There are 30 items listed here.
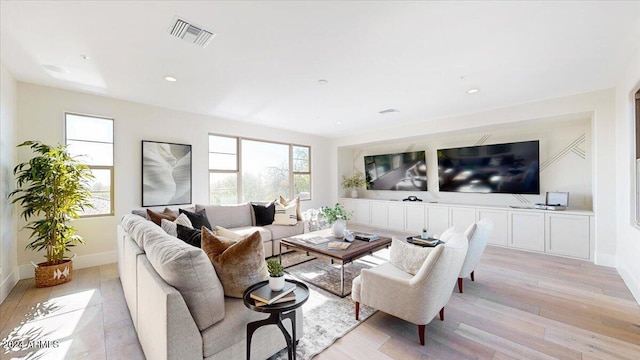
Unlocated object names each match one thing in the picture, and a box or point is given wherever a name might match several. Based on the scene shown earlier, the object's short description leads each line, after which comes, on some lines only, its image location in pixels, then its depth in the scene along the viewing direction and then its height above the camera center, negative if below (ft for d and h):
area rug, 6.55 -4.22
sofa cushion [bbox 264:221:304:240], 13.74 -2.88
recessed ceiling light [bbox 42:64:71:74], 9.47 +4.26
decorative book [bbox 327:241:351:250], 10.04 -2.68
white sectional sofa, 4.49 -2.58
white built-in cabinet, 12.97 -2.80
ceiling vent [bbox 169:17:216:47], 6.92 +4.24
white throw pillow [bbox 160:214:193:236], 8.27 -1.52
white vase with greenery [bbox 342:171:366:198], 24.49 -0.30
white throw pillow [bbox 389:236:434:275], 7.32 -2.32
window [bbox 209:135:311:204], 17.07 +0.71
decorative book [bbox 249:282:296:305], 4.98 -2.36
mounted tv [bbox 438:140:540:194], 15.38 +0.67
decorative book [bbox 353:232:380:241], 11.37 -2.65
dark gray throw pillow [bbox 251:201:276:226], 14.94 -2.05
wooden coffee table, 9.27 -2.77
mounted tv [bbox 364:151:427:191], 20.45 +0.64
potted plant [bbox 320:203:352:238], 11.66 -1.91
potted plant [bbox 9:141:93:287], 9.94 -0.82
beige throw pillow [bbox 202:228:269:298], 5.45 -1.80
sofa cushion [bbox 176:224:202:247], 7.24 -1.63
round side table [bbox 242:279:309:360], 4.84 -2.51
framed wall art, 13.91 +0.38
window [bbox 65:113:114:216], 12.30 +1.54
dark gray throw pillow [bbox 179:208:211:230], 11.23 -1.77
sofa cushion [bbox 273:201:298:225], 14.92 -2.14
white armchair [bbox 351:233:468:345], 6.17 -2.84
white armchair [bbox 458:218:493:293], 8.50 -2.27
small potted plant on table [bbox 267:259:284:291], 5.40 -2.09
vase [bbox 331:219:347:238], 11.62 -2.26
